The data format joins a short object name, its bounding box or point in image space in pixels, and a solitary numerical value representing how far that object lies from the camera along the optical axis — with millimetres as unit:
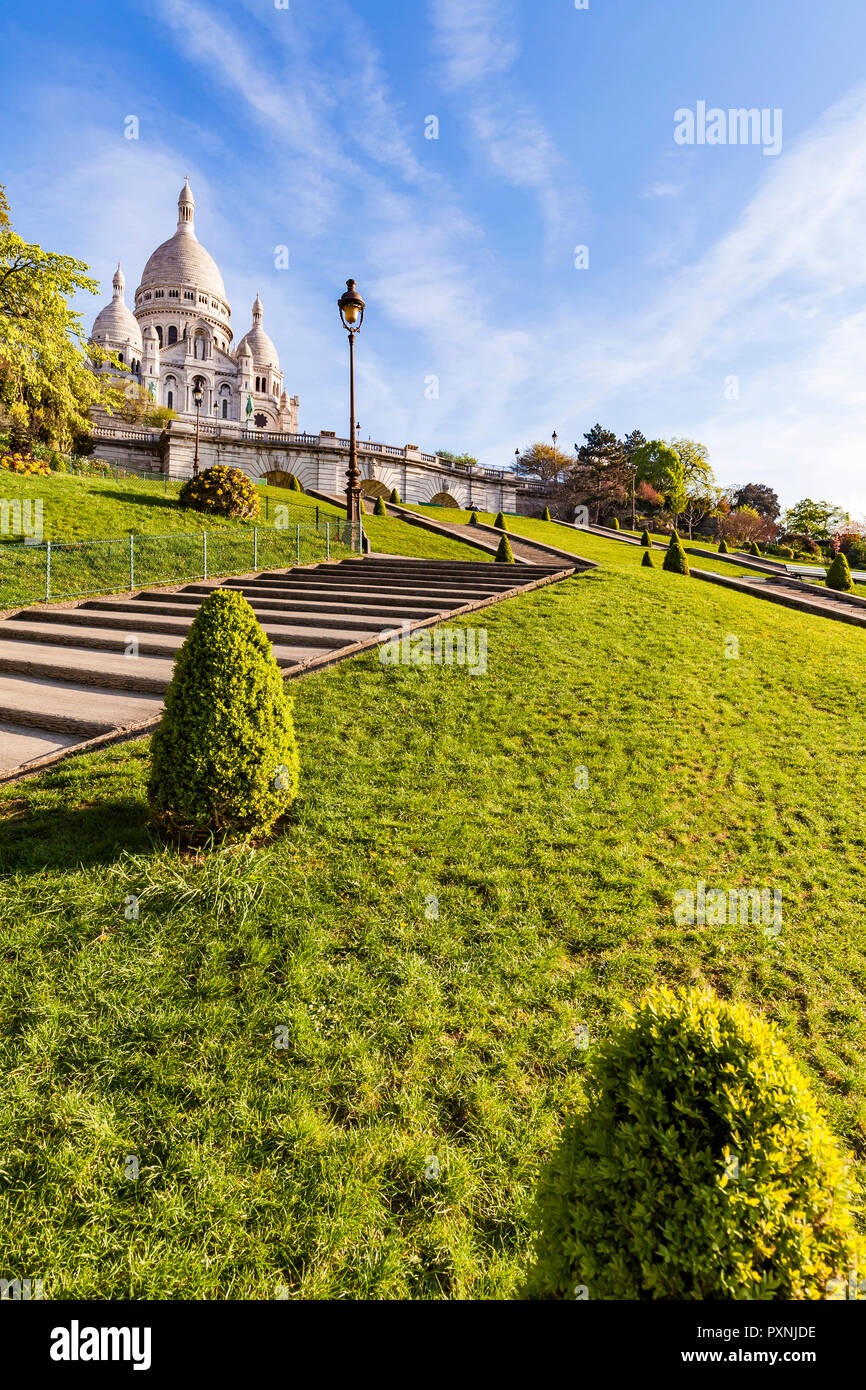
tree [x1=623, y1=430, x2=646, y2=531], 77062
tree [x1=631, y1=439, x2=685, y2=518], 69438
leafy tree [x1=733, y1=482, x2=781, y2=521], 88625
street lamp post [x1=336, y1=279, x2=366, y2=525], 15539
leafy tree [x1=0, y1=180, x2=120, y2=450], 22922
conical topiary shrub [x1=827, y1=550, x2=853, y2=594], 26219
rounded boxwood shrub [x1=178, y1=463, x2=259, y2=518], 21656
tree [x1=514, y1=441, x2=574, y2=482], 75375
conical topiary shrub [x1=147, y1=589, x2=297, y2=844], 4770
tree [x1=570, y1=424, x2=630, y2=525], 60406
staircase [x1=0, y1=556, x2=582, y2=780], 7129
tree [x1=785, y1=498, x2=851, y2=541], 68938
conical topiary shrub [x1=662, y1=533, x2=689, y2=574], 22984
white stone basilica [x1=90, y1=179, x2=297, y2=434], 86250
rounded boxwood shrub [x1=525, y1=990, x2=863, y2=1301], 1549
